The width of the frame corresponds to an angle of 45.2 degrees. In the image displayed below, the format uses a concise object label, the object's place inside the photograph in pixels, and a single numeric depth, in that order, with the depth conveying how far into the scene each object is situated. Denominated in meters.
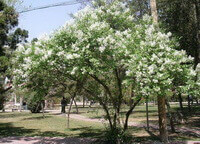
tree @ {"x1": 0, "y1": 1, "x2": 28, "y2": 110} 14.46
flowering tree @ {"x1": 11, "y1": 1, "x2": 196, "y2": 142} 7.49
